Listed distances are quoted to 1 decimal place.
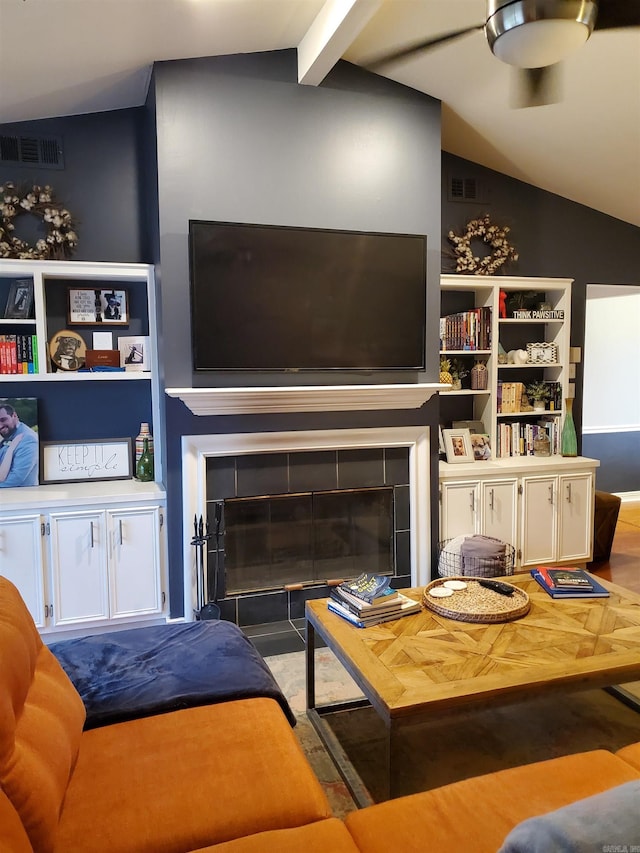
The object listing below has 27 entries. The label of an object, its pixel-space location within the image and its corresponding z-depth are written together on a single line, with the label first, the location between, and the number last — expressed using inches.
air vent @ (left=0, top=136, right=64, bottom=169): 142.4
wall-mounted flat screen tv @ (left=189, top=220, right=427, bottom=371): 133.5
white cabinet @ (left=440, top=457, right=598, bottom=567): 163.6
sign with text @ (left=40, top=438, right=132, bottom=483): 149.6
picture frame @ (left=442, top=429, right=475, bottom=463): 172.4
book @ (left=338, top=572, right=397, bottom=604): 99.7
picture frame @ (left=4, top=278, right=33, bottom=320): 141.6
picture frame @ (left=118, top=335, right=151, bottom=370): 153.1
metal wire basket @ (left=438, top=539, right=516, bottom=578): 138.9
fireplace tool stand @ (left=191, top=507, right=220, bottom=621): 135.1
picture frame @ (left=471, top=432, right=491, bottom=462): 179.0
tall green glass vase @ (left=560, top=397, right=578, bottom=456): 183.2
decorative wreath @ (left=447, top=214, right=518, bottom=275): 177.2
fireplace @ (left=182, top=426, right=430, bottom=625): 140.5
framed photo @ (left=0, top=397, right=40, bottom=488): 144.0
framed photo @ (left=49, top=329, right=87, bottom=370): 145.8
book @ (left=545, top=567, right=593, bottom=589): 110.5
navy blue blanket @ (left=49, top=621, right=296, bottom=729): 78.5
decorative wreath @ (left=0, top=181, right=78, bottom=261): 140.6
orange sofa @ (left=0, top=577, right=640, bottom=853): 55.7
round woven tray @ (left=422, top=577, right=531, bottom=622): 98.4
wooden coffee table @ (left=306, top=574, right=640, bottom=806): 77.9
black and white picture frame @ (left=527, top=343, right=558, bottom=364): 184.7
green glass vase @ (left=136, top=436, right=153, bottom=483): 151.3
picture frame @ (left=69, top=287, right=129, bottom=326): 149.2
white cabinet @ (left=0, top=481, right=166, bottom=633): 130.3
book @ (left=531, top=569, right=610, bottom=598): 108.1
